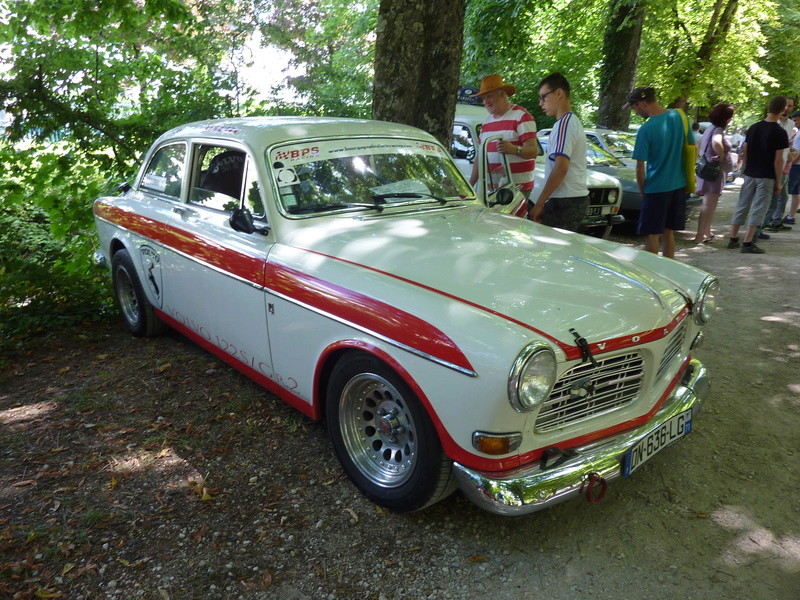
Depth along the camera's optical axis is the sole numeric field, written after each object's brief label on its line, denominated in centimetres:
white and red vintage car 259
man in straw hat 569
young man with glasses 532
